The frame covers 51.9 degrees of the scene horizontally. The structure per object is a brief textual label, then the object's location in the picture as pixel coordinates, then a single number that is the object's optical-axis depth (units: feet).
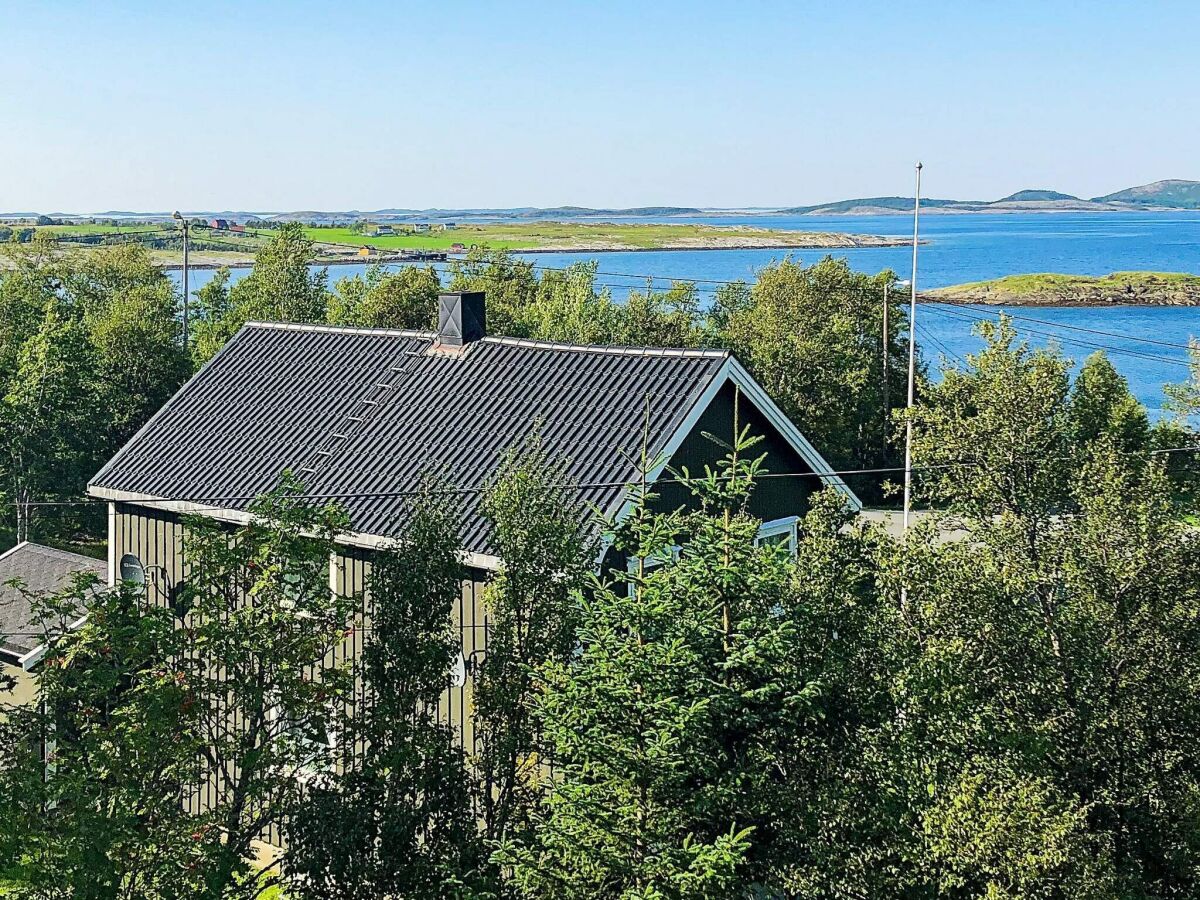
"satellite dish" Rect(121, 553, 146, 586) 52.29
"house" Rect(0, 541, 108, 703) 55.03
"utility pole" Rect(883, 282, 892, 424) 126.31
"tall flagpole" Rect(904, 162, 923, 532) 80.97
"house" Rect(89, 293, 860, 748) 43.45
